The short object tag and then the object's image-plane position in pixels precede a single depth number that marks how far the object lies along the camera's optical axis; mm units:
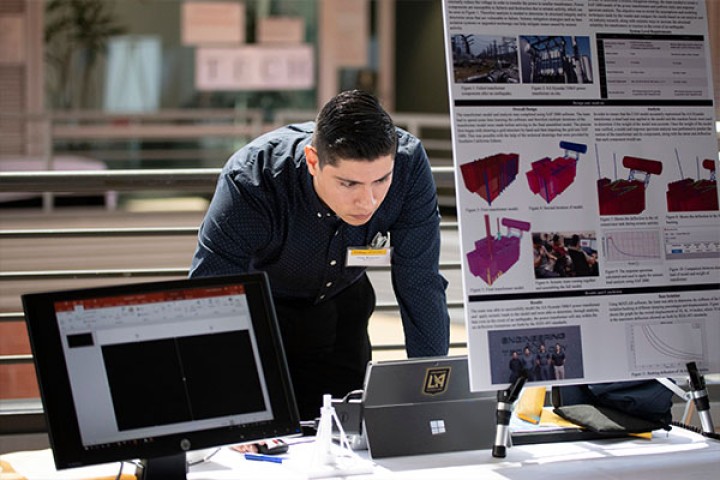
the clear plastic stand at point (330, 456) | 3653
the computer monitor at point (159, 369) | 3263
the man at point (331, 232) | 4000
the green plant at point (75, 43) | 19166
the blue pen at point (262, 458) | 3802
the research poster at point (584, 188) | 4074
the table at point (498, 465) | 3660
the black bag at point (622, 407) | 4182
